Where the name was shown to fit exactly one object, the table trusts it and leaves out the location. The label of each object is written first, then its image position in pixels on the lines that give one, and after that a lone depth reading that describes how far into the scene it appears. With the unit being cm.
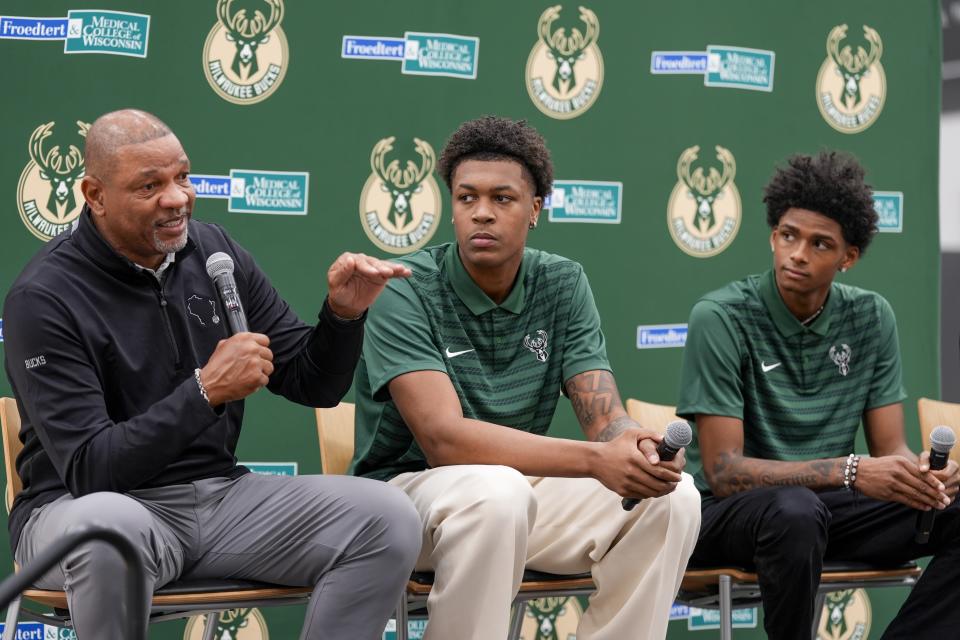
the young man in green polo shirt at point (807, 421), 573
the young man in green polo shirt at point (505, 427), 494
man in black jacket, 457
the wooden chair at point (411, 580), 539
